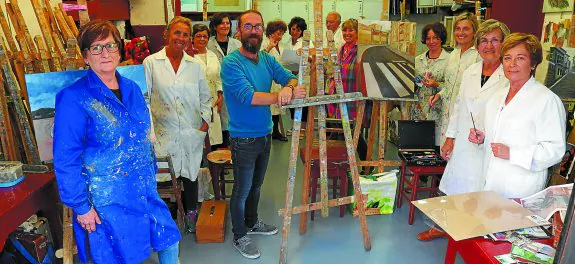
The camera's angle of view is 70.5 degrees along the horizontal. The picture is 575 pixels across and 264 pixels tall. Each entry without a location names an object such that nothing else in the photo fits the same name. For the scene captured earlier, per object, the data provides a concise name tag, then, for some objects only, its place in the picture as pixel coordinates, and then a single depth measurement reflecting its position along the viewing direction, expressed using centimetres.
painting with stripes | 334
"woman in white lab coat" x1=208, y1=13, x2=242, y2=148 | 412
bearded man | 232
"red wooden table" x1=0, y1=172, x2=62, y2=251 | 186
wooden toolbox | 284
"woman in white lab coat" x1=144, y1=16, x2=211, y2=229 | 277
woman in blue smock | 167
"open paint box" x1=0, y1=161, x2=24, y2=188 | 207
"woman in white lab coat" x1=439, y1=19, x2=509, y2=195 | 255
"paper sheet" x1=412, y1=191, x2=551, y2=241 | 162
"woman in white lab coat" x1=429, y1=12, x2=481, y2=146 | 327
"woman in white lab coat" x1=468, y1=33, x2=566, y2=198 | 200
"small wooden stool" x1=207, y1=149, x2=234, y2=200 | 322
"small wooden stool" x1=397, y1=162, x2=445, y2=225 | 311
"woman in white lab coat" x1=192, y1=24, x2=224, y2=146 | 378
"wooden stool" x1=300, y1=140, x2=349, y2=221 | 317
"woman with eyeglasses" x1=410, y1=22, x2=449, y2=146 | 363
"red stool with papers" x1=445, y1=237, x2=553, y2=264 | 151
